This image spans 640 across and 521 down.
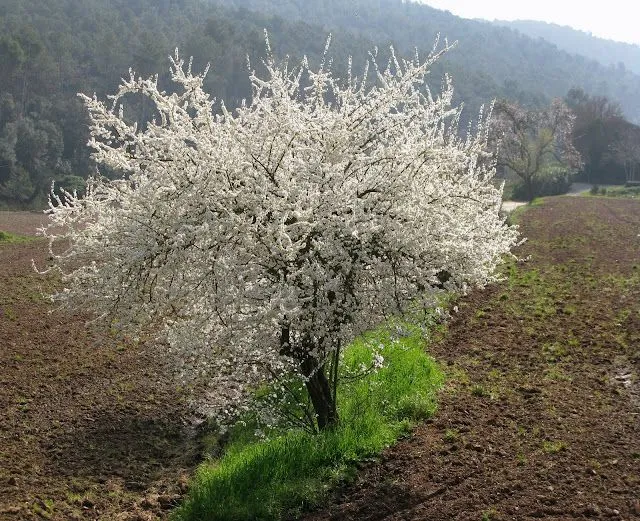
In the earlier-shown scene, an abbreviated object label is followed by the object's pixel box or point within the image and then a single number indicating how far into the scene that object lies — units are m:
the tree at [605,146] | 93.01
